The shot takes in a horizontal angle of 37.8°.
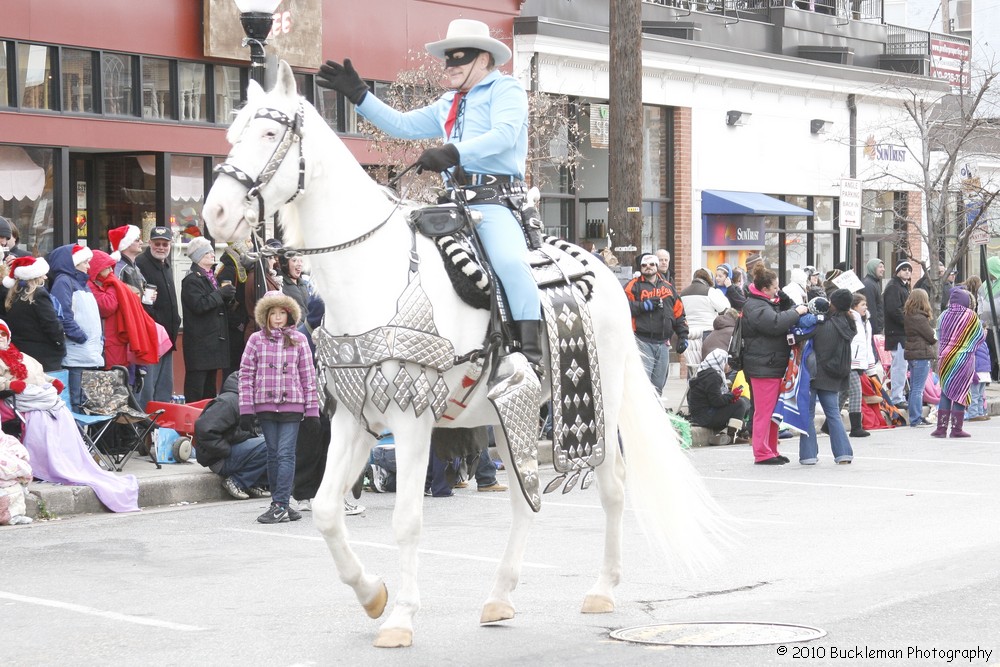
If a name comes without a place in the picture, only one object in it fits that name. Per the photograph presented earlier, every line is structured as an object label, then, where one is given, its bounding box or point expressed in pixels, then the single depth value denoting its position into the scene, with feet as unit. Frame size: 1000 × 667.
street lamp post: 38.96
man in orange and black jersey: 54.75
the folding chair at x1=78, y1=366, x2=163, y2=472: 42.06
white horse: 21.45
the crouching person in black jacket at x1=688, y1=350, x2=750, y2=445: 55.83
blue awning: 93.91
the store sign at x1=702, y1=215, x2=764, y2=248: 94.27
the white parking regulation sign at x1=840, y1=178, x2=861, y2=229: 67.77
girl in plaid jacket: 36.70
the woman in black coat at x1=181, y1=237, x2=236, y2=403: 47.67
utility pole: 55.26
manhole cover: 22.18
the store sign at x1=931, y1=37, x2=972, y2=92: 119.03
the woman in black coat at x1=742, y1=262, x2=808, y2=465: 48.65
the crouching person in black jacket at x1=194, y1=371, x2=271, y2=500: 40.55
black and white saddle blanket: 24.77
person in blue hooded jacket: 42.27
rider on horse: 23.59
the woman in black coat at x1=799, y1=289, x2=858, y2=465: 49.37
